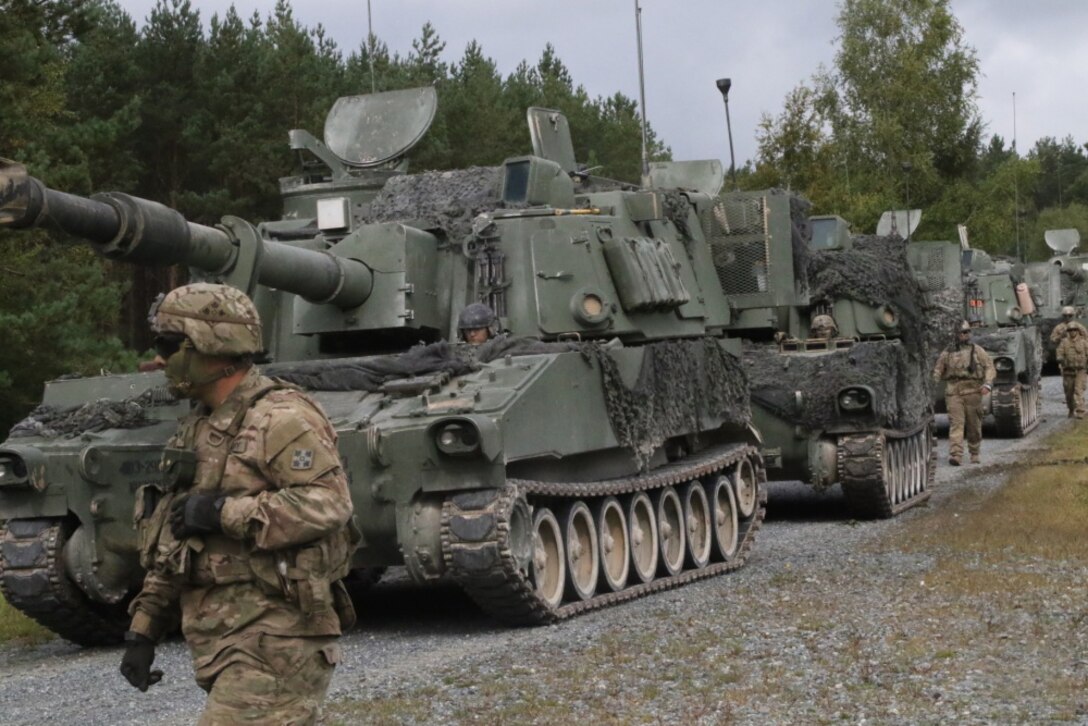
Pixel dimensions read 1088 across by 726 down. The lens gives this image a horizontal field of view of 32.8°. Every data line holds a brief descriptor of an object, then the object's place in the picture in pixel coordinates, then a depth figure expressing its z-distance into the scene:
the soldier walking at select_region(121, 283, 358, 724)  5.02
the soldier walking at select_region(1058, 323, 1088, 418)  26.36
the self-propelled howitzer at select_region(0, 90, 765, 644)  9.88
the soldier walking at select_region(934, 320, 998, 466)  21.36
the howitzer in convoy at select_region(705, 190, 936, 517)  15.59
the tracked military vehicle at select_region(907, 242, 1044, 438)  24.03
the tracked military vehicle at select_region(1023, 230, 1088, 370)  35.16
